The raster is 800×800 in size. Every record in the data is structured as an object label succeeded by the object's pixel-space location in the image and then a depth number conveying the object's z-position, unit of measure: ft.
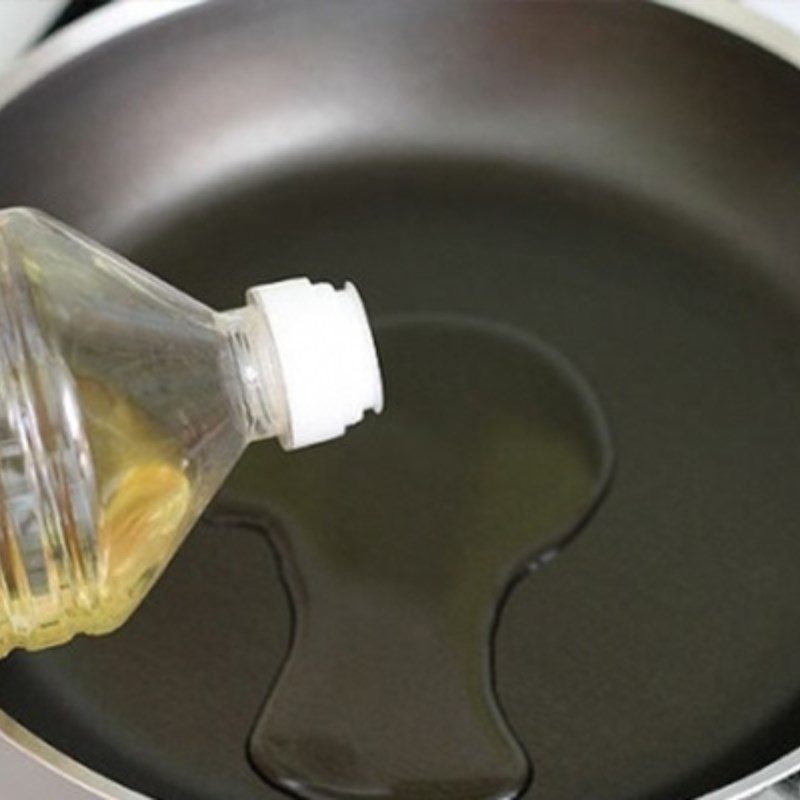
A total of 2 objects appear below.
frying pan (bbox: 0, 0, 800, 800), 2.07
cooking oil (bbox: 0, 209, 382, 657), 1.95
